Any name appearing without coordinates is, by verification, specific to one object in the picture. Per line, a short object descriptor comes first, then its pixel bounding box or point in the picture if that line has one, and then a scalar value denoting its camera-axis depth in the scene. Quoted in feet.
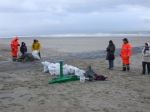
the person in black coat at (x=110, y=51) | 35.12
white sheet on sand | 29.43
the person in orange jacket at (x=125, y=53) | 33.27
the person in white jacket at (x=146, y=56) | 30.71
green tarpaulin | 25.70
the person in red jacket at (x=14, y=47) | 42.78
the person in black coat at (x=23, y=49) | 43.55
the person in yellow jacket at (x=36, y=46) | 44.65
